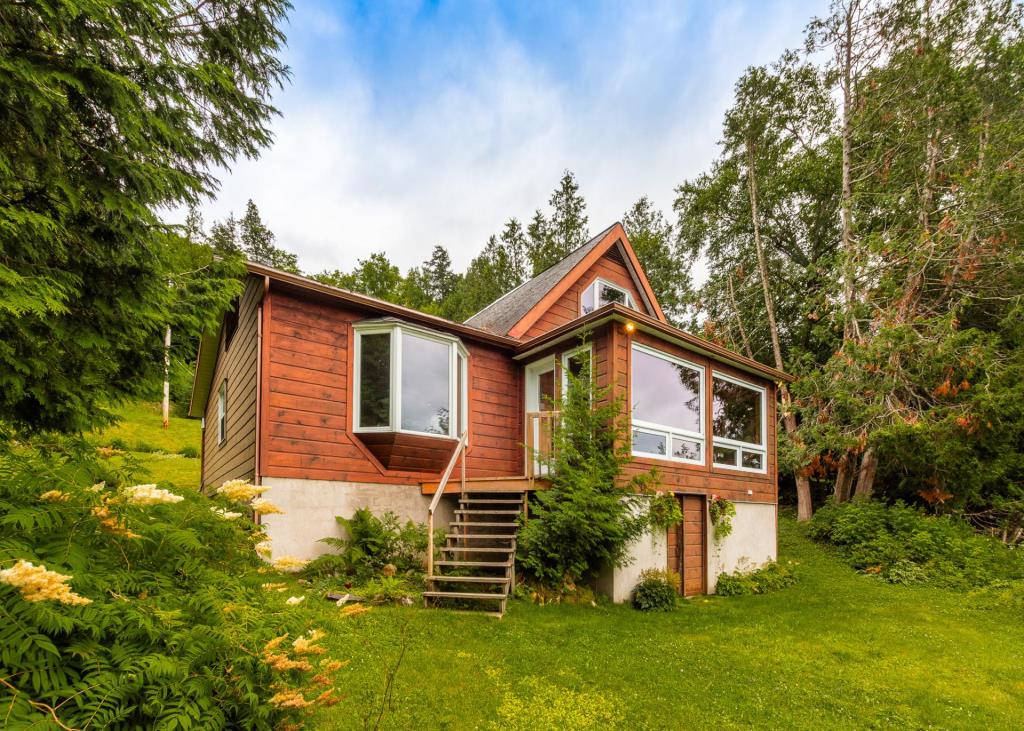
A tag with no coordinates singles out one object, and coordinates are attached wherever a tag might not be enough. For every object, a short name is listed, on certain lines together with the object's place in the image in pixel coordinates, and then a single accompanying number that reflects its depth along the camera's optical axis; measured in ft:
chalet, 22.16
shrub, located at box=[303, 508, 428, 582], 20.82
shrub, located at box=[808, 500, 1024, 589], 29.84
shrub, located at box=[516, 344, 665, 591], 20.52
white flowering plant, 4.23
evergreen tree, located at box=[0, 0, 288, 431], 10.89
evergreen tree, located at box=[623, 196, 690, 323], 71.36
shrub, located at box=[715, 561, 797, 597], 27.45
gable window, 39.34
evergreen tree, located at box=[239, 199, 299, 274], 123.44
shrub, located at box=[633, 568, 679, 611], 22.13
